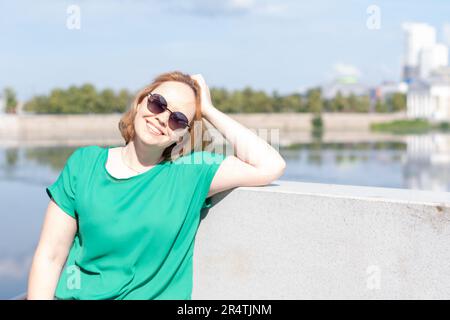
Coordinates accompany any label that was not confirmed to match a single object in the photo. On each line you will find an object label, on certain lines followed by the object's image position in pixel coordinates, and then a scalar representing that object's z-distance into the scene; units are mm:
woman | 1711
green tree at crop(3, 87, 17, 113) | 44106
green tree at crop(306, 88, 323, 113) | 52969
